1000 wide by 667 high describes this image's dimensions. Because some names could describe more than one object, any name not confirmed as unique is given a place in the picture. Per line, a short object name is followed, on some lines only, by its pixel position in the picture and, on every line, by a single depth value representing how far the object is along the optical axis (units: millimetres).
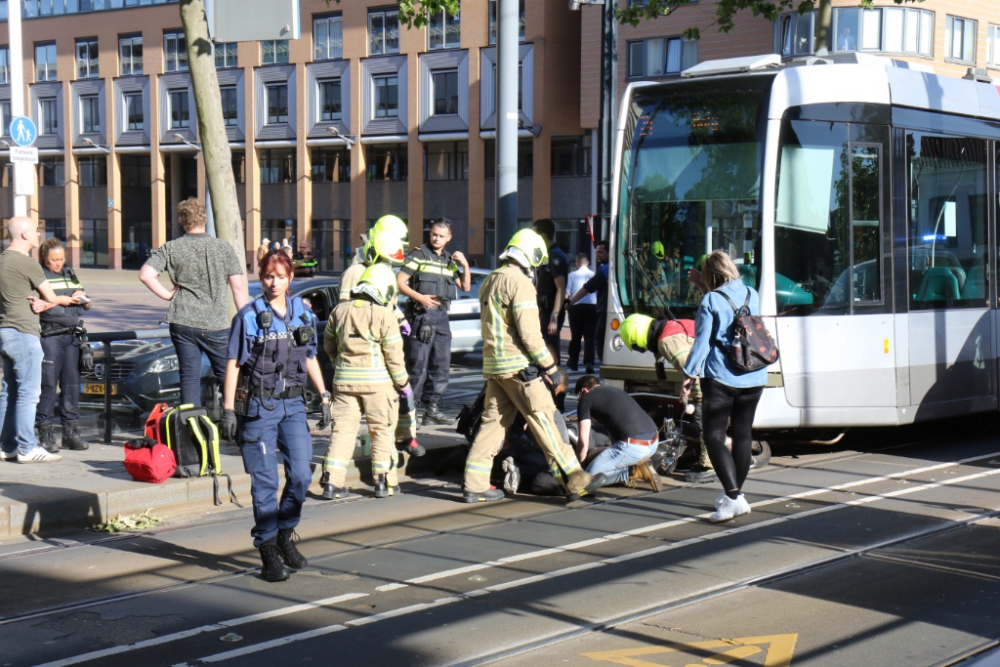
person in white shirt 30594
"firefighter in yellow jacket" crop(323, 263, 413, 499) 15953
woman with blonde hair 14578
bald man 16625
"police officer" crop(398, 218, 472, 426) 20391
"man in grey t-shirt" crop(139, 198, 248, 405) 16734
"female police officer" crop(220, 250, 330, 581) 11898
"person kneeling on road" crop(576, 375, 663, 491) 16484
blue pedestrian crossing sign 25234
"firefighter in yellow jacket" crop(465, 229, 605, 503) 15539
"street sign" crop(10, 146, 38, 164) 24747
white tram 18234
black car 20547
